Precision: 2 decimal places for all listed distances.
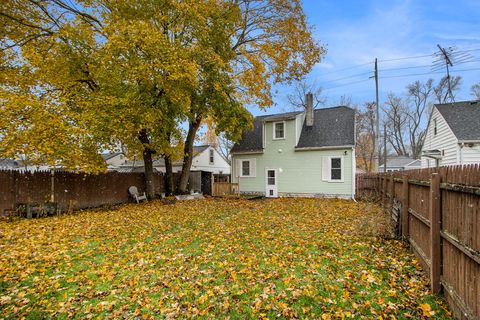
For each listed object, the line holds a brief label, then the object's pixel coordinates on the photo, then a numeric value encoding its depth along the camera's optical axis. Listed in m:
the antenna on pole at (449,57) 17.94
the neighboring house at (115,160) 35.49
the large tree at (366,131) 39.78
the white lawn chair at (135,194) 15.23
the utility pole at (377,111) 17.10
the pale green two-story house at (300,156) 16.06
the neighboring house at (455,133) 12.70
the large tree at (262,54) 15.97
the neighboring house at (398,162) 37.28
